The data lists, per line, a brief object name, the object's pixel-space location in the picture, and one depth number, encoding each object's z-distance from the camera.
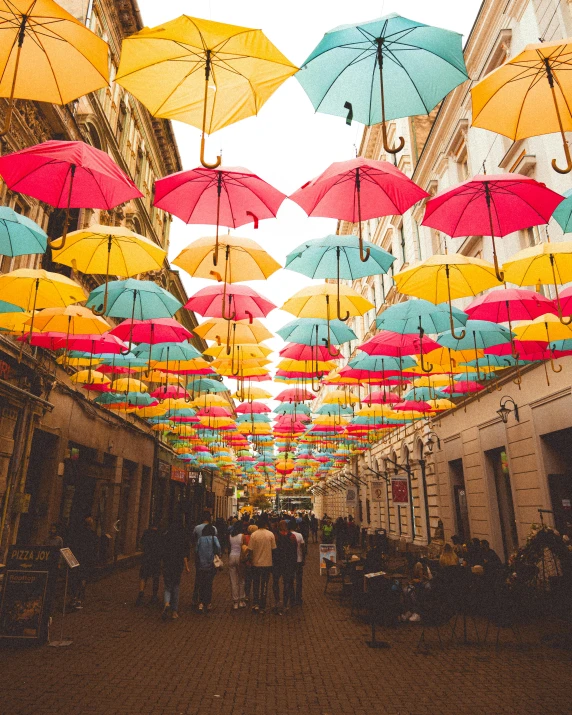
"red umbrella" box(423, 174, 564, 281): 7.12
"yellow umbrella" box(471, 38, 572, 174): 5.44
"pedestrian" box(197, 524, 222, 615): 11.44
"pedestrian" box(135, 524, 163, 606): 12.08
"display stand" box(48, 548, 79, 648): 8.43
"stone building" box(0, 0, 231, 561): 12.45
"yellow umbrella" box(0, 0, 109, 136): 4.98
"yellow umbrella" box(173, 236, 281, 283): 9.56
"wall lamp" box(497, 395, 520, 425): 14.19
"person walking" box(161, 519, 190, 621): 10.65
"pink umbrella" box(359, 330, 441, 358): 12.45
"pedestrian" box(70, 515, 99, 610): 11.87
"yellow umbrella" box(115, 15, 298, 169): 5.31
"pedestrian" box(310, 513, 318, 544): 37.84
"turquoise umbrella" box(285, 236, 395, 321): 9.58
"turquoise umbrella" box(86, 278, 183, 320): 10.73
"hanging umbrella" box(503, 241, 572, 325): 8.10
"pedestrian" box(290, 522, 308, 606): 12.77
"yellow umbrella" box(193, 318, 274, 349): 12.52
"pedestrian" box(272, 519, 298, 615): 11.95
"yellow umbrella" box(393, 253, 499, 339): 9.17
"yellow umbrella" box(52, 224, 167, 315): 8.68
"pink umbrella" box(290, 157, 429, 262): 6.82
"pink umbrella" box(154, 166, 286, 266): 7.46
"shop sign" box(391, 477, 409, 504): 18.61
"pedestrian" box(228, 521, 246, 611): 12.41
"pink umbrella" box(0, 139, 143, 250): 6.26
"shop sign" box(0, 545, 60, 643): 8.21
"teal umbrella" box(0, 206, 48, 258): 8.00
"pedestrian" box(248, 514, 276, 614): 11.65
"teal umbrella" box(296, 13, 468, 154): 5.73
